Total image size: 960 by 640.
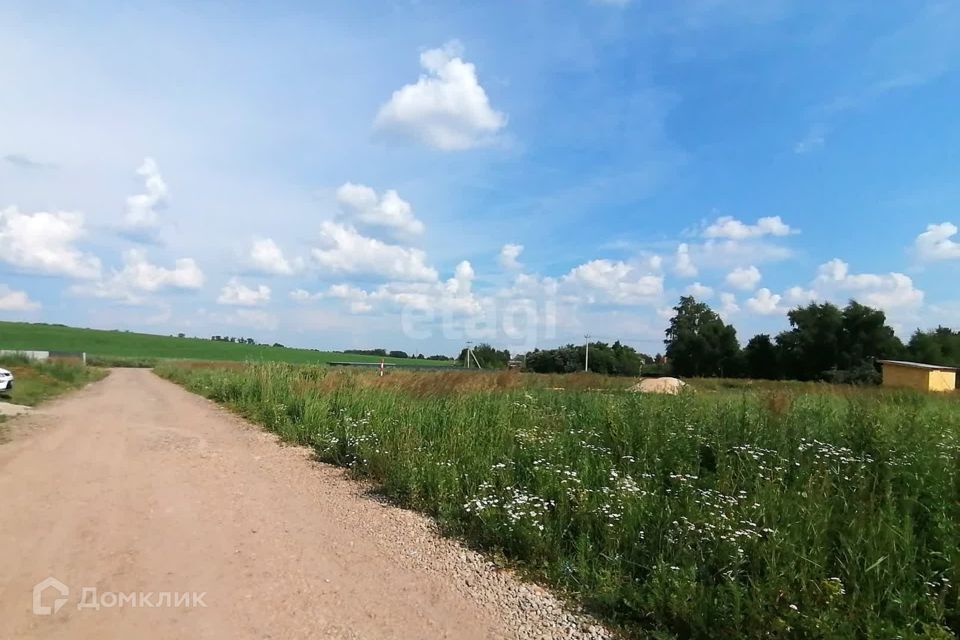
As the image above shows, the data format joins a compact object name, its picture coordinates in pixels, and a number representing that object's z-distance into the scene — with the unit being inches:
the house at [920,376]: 1268.5
